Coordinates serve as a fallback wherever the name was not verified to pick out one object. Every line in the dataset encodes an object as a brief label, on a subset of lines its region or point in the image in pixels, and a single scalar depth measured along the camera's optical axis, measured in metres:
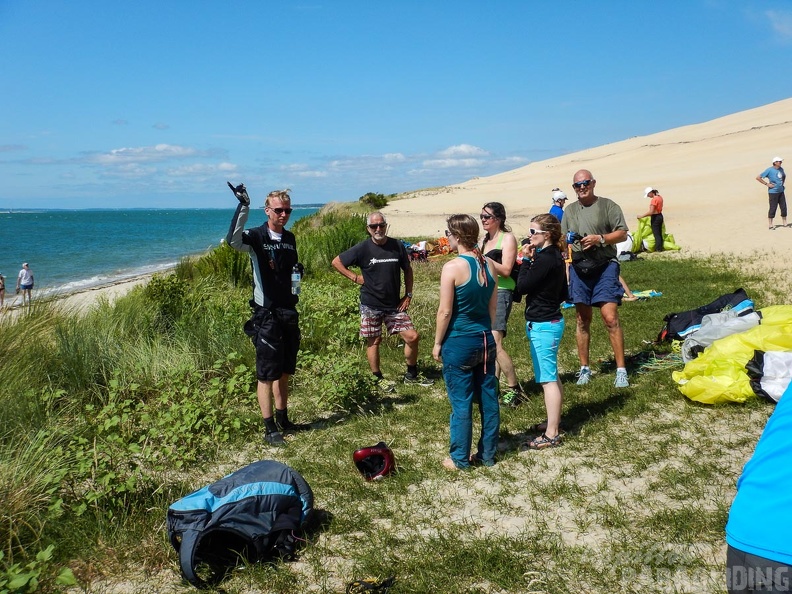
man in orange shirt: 15.77
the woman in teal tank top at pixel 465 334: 4.25
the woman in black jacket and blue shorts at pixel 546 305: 4.77
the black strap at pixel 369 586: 3.13
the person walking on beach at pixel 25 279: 15.95
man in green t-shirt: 5.88
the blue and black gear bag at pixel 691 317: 7.27
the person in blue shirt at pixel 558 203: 12.07
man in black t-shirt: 6.60
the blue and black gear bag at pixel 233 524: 3.45
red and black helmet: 4.45
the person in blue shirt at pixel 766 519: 1.41
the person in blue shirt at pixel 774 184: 17.05
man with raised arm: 5.17
